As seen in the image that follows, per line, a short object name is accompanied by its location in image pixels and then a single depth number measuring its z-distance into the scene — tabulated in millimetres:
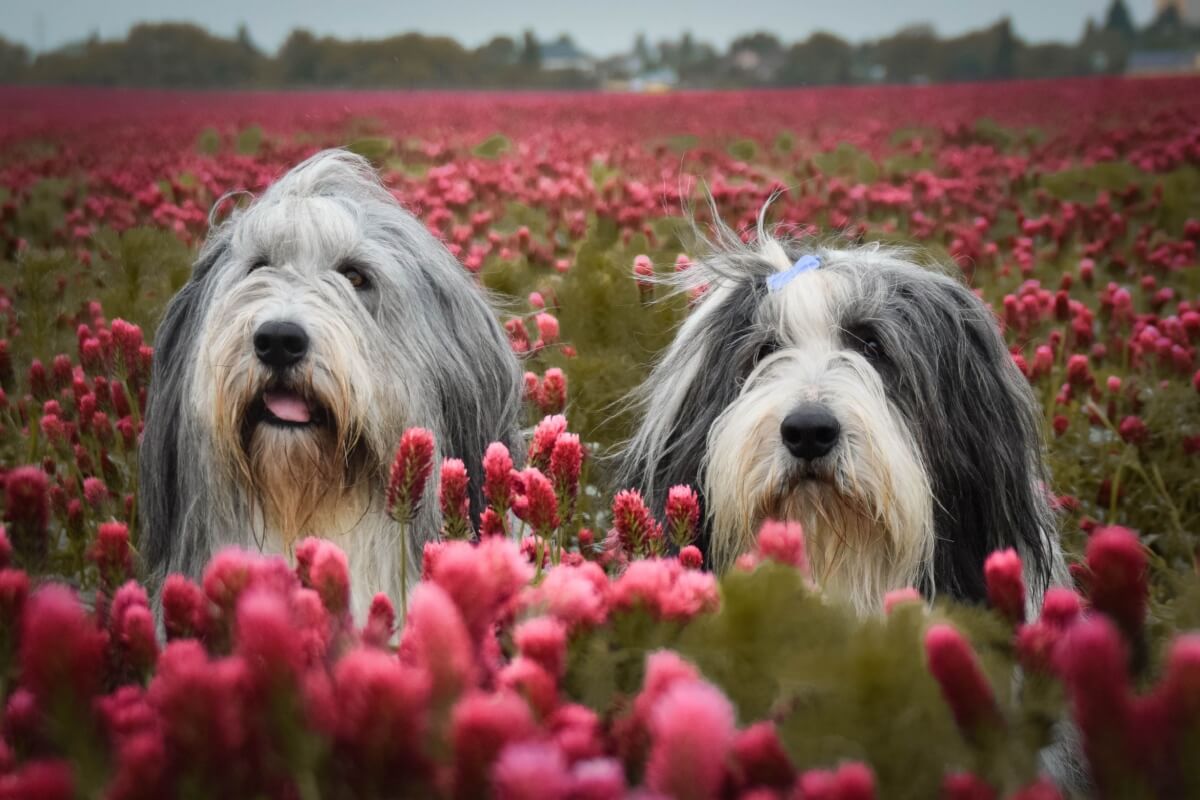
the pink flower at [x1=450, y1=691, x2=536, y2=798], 2752
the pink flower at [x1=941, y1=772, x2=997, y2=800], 2841
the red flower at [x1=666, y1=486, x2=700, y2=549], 4198
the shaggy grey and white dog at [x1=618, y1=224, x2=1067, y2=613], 4307
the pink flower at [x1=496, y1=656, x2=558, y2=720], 3354
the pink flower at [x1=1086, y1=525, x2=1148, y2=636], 3464
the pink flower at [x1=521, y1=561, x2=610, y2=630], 3830
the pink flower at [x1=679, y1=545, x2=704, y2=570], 4125
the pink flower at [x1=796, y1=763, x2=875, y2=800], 2789
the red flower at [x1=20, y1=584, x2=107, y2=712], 2928
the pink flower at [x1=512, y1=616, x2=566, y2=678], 3501
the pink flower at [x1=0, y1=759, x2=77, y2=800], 2679
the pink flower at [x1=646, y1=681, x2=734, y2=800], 2612
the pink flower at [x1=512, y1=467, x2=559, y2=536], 4130
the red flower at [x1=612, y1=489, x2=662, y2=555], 4158
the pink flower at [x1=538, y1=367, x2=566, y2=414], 4494
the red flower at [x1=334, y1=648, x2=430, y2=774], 2810
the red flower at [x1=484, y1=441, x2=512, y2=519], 4166
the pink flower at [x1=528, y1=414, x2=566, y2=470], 4239
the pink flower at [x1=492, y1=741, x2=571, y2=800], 2550
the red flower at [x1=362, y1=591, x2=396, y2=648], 3946
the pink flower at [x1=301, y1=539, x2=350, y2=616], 3916
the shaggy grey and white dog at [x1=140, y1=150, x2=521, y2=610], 4402
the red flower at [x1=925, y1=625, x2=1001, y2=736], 3079
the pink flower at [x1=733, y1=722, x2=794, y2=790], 3119
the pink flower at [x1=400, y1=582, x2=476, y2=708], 2954
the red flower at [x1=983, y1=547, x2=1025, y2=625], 3914
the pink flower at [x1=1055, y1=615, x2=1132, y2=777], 2833
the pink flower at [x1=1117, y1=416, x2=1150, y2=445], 4767
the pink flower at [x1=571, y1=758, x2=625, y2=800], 2831
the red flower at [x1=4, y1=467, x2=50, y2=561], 3972
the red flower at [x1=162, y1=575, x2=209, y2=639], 3921
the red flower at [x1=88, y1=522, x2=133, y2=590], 4036
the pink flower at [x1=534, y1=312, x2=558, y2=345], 4807
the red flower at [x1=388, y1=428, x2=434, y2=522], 4107
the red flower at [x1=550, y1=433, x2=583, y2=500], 4209
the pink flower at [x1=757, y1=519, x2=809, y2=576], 3921
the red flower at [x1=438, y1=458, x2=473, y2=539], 4120
